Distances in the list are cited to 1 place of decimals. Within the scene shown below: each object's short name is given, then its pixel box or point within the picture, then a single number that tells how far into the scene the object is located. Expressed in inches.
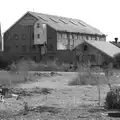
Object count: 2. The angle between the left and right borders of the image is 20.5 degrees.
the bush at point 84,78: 1219.6
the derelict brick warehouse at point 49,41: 2327.8
